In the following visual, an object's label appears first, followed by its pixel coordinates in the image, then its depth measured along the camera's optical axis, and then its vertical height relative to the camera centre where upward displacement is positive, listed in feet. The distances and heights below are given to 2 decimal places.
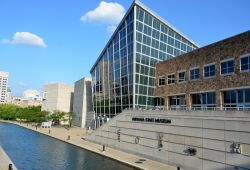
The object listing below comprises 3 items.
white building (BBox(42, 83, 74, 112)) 279.57 +5.93
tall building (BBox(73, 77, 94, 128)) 208.56 -1.27
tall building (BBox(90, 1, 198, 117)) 111.21 +31.53
